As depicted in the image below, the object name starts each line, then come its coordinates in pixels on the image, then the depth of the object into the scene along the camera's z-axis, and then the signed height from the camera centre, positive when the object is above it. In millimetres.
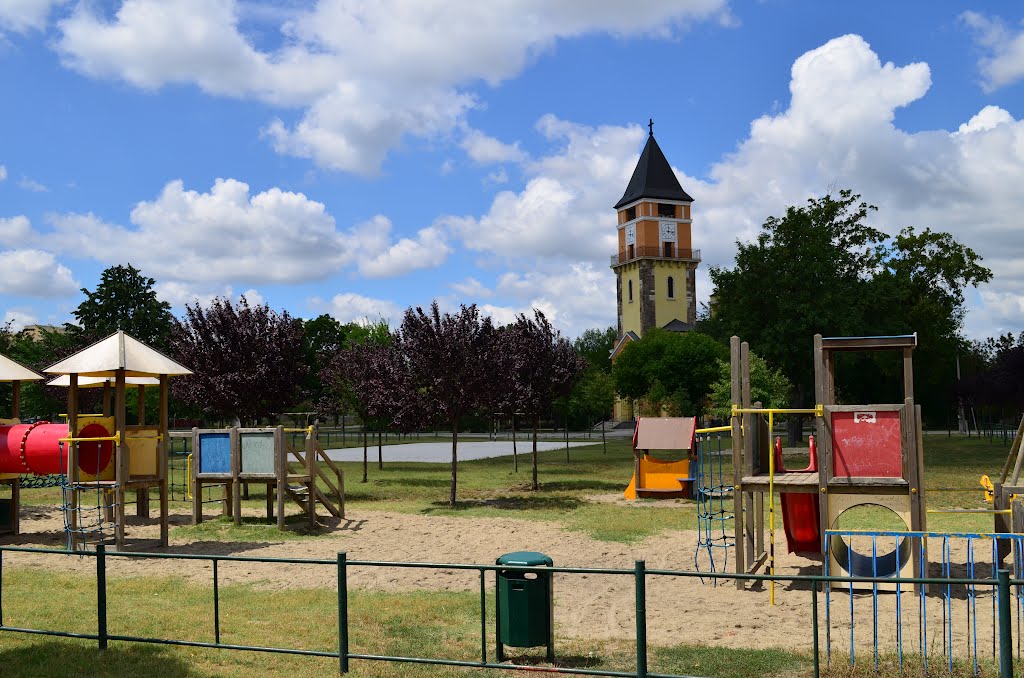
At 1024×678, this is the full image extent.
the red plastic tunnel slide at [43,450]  15953 -1008
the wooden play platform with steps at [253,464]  18625 -1512
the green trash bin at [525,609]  8477 -2032
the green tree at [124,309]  64188 +5748
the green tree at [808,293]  41812 +4081
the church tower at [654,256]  80812 +11225
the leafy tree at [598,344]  90750 +5238
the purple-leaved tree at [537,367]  25578 +498
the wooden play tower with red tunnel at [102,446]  15375 -925
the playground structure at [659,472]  23391 -2260
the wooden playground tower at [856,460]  11688 -1014
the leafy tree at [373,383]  22656 +133
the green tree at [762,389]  38094 -311
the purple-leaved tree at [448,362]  21891 +574
